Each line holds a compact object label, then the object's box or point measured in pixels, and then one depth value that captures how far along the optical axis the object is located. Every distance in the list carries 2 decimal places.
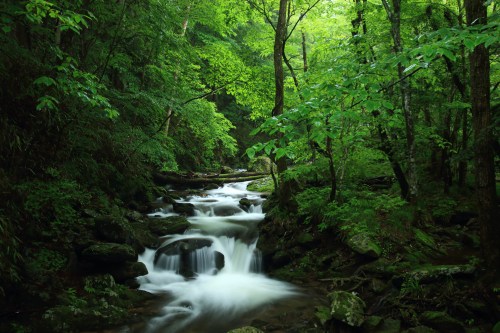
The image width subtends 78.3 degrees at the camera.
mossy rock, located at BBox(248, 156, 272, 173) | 21.69
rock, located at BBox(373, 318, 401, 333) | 4.65
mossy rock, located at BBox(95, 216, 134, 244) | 7.38
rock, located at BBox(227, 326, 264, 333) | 4.57
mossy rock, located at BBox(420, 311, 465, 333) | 4.38
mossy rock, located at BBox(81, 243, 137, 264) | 6.51
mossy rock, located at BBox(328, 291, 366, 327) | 4.87
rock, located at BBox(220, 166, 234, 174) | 21.41
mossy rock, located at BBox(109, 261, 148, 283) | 6.92
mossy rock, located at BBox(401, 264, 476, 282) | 5.16
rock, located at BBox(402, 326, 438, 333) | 4.35
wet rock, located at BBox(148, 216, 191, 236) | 9.84
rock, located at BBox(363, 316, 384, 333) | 4.76
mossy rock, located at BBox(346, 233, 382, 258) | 6.73
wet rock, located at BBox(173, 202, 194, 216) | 12.05
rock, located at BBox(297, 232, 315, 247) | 8.43
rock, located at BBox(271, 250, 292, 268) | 8.51
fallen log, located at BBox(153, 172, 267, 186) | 15.62
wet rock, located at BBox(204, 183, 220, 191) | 16.43
